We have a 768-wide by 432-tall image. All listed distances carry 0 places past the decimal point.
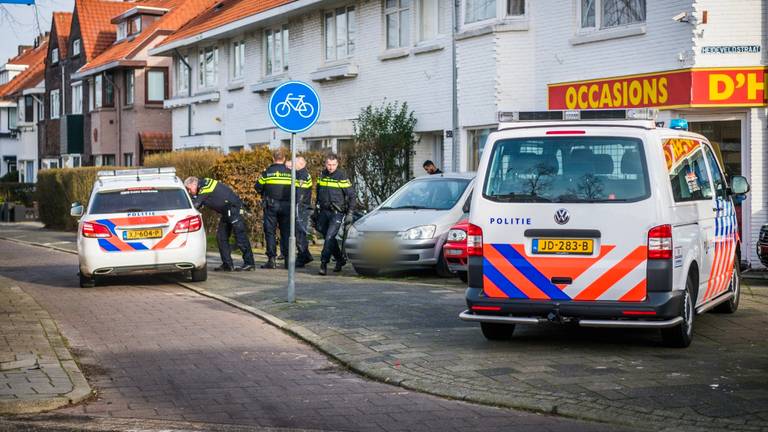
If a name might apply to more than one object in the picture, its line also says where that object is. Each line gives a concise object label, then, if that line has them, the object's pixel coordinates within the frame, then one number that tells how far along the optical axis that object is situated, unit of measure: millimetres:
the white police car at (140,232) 15344
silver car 15672
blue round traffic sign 13227
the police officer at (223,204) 17203
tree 22969
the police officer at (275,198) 17672
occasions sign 16406
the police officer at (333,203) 17172
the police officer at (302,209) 17875
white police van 9008
